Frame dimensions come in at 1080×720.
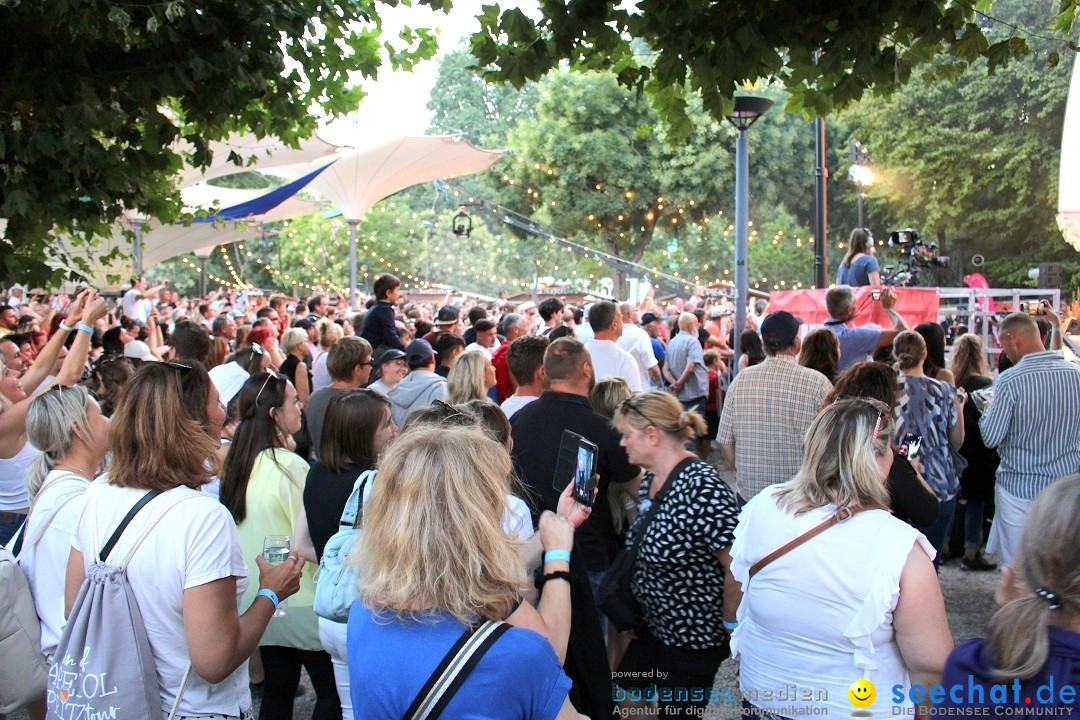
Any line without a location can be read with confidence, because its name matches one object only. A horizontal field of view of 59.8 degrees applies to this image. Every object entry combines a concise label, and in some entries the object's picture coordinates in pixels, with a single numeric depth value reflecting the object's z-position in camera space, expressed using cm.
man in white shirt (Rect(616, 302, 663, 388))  915
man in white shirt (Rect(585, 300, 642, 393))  743
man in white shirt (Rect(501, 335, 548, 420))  536
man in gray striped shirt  556
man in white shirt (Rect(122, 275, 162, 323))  1303
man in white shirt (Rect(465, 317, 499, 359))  877
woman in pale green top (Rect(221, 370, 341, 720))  399
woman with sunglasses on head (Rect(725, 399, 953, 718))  269
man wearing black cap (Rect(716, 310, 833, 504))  511
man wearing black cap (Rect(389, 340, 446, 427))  657
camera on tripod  1109
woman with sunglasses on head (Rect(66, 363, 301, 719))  267
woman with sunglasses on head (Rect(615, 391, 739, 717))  351
